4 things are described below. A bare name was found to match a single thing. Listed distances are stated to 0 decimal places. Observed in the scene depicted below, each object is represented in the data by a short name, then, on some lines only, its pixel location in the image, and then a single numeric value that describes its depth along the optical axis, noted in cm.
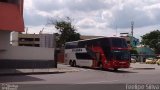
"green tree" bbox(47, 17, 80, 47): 4622
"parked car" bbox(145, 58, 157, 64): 4036
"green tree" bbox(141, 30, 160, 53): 6528
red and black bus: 2126
